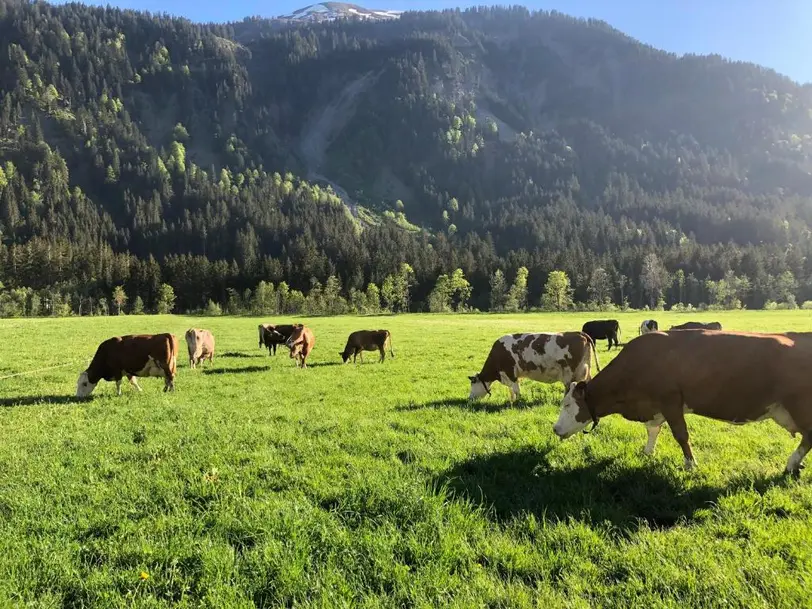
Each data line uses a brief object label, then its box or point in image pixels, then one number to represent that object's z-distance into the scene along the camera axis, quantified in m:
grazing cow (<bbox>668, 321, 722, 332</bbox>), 27.21
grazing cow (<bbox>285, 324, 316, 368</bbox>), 25.06
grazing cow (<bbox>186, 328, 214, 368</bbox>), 24.39
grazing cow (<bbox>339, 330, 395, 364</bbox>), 26.62
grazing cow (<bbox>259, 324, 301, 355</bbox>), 29.91
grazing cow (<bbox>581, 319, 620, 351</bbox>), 33.09
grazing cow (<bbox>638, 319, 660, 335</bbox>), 35.75
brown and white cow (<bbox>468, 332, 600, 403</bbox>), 13.71
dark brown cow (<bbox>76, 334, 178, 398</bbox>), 15.65
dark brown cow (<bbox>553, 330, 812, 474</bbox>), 7.19
